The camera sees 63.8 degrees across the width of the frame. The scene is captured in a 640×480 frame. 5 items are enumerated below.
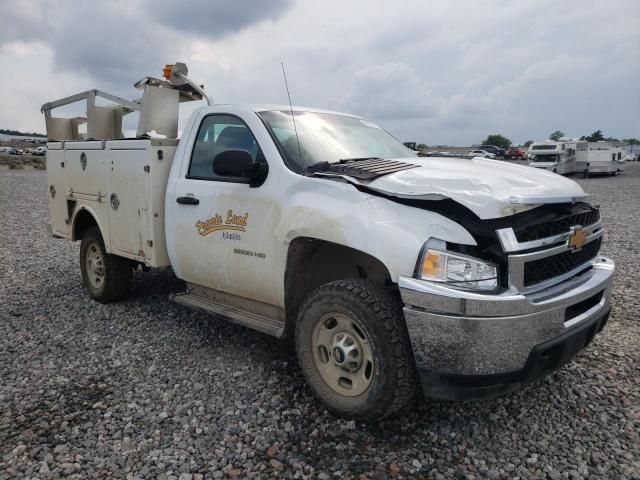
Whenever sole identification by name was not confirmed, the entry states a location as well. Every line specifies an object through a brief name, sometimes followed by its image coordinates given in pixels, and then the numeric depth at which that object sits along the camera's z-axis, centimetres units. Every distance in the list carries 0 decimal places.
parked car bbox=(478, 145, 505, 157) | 5756
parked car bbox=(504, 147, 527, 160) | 5888
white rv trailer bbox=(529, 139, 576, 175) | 3122
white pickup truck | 277
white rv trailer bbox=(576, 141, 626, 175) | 3244
